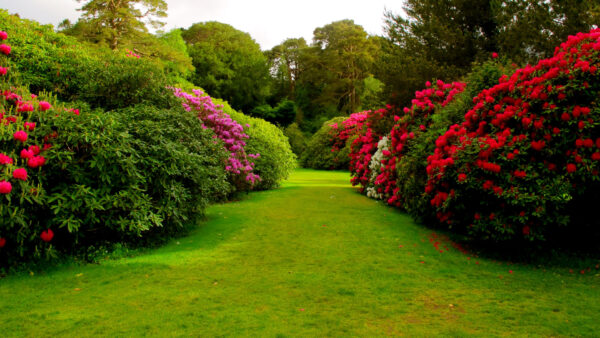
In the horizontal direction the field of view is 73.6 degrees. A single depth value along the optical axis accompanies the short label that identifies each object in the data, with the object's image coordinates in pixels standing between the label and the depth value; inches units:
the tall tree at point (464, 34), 452.4
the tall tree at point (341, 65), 1801.2
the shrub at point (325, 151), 1201.4
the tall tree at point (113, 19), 1045.1
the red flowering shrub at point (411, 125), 370.3
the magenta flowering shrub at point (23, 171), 174.7
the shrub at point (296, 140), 1448.1
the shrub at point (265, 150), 528.7
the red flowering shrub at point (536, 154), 195.3
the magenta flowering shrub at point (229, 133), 437.4
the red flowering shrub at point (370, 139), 508.4
